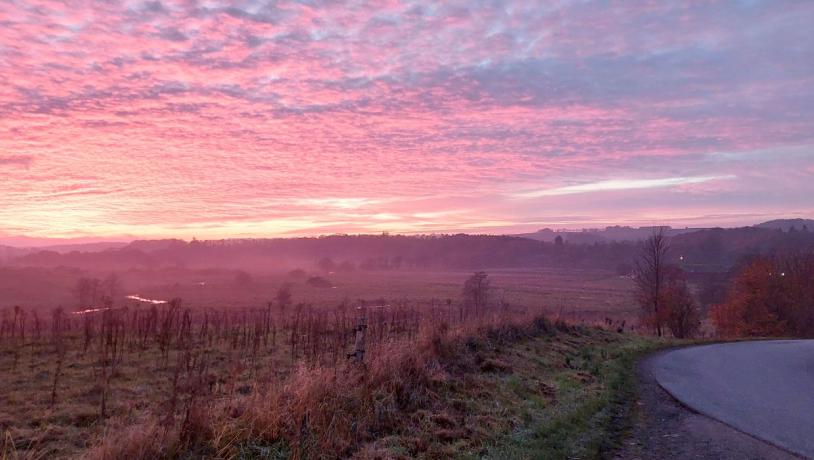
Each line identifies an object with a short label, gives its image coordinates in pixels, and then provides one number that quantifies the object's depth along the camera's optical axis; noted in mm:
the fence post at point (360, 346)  9648
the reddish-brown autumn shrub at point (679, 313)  37062
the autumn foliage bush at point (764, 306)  38344
